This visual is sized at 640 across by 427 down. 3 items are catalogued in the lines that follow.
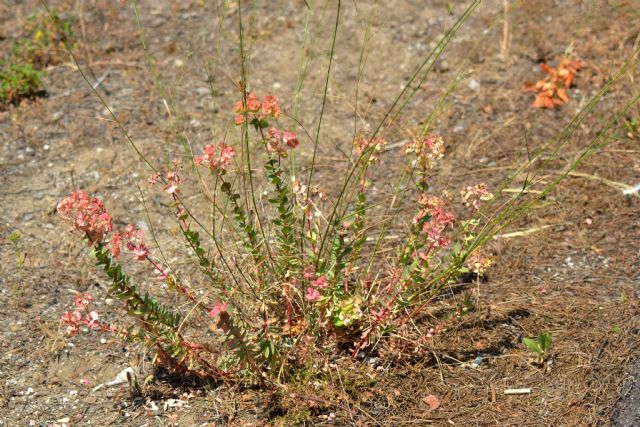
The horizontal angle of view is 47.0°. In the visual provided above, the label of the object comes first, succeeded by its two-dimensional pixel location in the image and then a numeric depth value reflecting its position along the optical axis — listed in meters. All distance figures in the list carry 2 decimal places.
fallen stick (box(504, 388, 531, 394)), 2.56
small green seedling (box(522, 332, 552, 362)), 2.59
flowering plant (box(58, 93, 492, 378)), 2.31
